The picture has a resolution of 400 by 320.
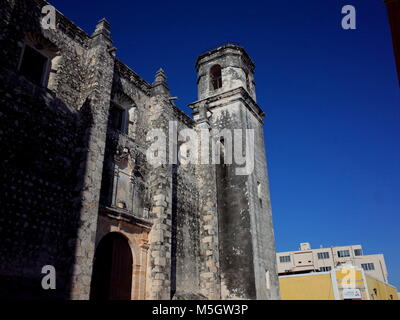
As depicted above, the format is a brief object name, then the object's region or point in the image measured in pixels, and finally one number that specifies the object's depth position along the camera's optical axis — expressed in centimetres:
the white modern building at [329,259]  5744
